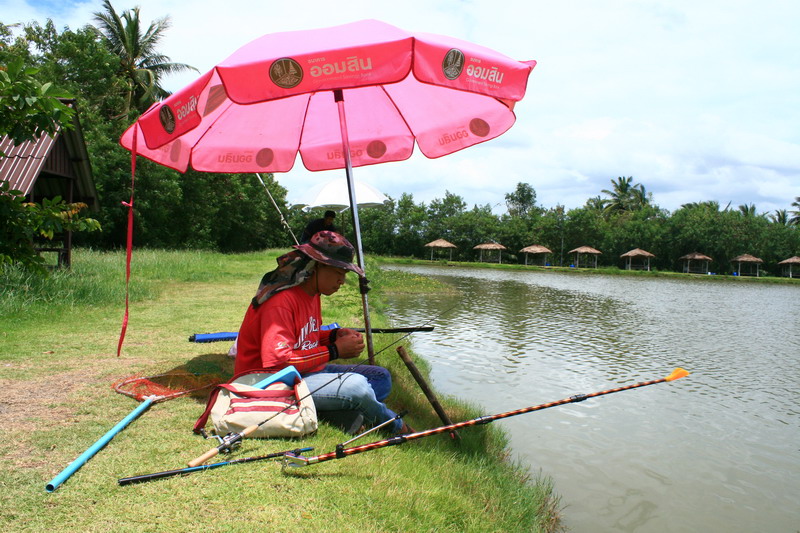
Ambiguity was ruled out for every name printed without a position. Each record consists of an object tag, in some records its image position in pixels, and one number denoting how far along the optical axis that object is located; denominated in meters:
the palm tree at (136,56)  27.33
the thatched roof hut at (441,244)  48.94
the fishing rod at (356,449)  2.56
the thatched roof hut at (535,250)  48.44
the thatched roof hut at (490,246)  49.06
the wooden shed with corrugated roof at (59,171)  8.55
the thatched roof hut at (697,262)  45.32
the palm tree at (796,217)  57.56
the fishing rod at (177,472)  2.39
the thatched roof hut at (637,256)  46.38
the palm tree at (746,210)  58.72
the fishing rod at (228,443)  2.57
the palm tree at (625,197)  63.44
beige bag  2.85
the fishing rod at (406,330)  3.87
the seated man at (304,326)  2.98
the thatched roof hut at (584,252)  48.06
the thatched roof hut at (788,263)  43.34
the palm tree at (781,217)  59.19
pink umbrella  3.01
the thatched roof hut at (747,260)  44.09
